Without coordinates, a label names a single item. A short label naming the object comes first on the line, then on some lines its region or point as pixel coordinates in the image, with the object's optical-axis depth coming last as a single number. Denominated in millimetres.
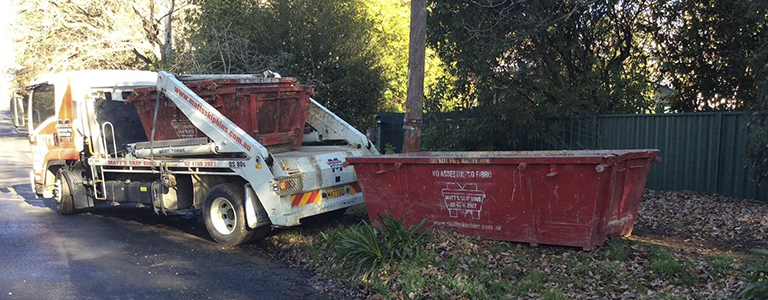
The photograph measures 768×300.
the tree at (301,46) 16312
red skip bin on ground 5965
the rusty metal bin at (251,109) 8406
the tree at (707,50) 10781
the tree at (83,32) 20484
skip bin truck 7777
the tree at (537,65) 11312
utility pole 8992
